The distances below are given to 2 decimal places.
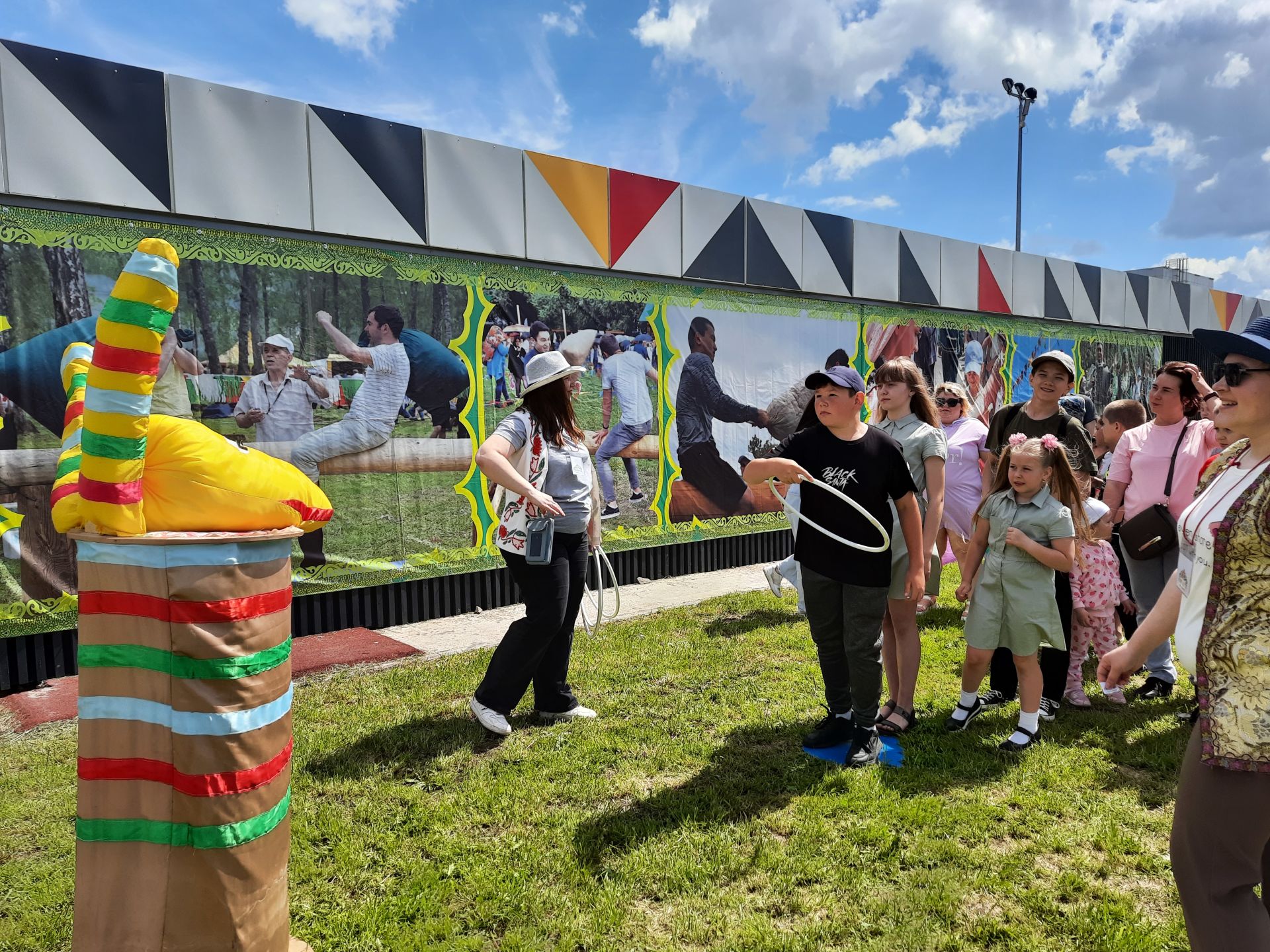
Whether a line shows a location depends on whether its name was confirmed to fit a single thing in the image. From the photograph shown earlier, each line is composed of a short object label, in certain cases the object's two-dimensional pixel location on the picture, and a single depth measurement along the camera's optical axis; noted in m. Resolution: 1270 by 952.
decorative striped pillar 1.90
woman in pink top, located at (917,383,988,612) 5.85
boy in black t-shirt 3.60
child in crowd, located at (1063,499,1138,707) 4.66
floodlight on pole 20.95
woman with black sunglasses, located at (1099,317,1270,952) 1.77
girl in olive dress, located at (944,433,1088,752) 3.95
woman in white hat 3.98
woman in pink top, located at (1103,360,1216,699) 4.45
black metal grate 5.18
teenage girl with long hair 4.08
